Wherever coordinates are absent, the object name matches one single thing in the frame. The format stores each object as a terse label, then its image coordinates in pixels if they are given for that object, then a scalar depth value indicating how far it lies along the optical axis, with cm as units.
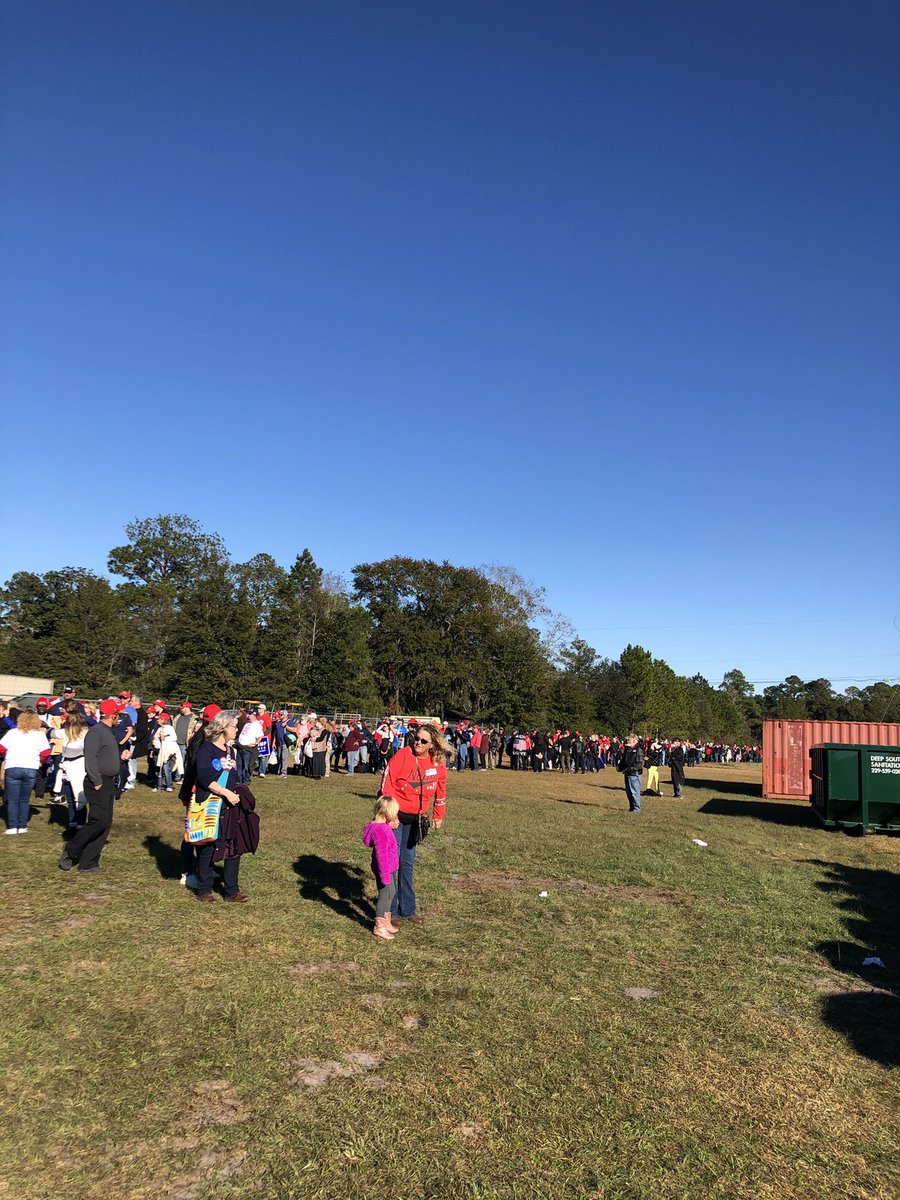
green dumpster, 1526
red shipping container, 2380
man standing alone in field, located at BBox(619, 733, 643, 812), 1781
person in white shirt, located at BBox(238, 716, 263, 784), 1546
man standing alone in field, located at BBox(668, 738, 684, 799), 2342
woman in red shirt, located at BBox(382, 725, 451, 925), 718
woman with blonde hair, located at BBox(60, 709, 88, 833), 930
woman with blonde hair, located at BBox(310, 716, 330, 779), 2145
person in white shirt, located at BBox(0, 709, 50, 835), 977
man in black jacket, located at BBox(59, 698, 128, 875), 802
